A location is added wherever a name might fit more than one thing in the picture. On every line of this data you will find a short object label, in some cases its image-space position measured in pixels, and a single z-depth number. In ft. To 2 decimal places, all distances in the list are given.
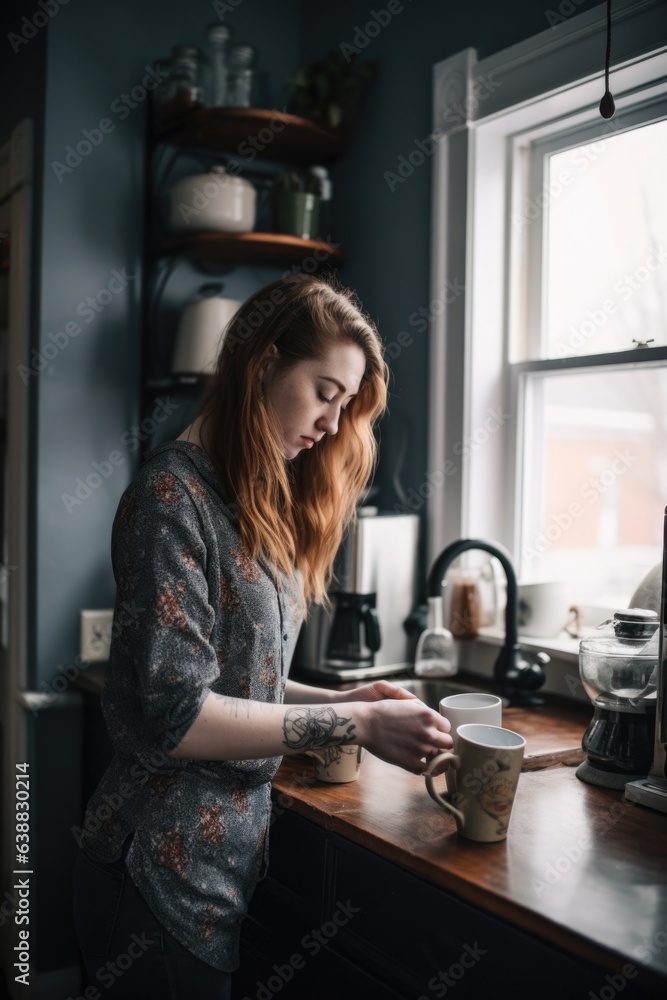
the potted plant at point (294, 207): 7.66
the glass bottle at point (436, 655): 6.48
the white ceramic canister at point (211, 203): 7.33
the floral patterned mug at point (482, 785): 3.69
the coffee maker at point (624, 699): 4.50
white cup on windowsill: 6.62
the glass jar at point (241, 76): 7.48
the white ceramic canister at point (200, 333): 7.50
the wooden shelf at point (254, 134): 7.22
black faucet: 5.89
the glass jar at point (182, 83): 7.29
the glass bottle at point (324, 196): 7.81
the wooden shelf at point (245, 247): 7.34
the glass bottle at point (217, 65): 7.42
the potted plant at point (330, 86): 7.63
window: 6.19
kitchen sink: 6.28
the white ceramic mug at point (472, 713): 4.28
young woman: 3.59
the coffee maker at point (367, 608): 6.56
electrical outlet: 7.47
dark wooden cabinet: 3.27
